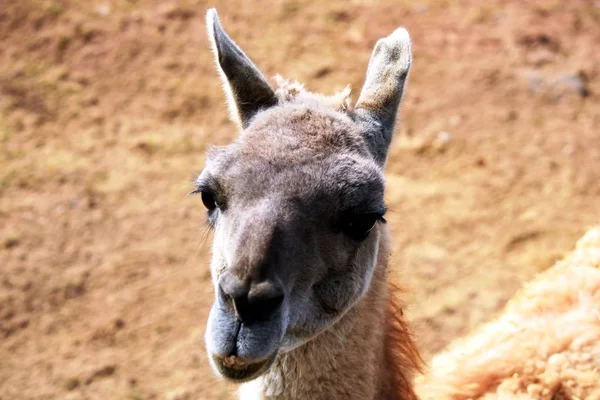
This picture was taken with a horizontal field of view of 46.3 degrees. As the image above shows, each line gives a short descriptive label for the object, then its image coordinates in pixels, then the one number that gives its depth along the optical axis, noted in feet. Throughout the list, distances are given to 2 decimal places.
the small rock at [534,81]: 32.24
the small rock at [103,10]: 36.17
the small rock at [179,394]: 20.74
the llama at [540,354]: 13.61
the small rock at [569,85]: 32.09
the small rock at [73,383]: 20.98
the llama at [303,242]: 10.08
